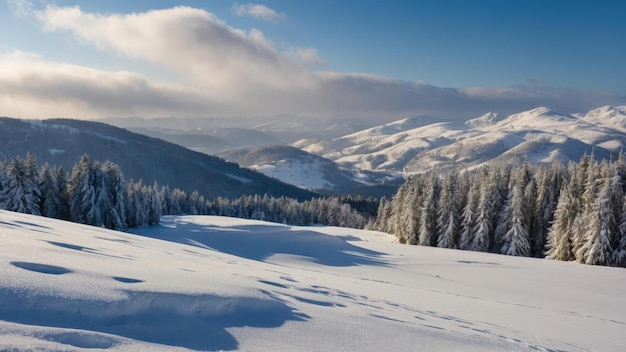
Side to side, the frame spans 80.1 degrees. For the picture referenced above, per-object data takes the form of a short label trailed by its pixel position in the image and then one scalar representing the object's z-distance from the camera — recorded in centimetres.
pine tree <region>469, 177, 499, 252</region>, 4178
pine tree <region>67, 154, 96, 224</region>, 4078
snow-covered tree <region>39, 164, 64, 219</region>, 4138
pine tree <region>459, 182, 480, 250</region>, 4306
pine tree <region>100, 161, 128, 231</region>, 4131
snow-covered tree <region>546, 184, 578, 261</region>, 3547
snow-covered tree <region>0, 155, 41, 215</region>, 3734
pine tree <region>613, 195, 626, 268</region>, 3272
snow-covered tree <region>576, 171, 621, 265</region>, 3231
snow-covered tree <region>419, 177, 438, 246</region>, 4497
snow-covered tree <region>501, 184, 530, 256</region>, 3916
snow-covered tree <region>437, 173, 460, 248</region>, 4366
